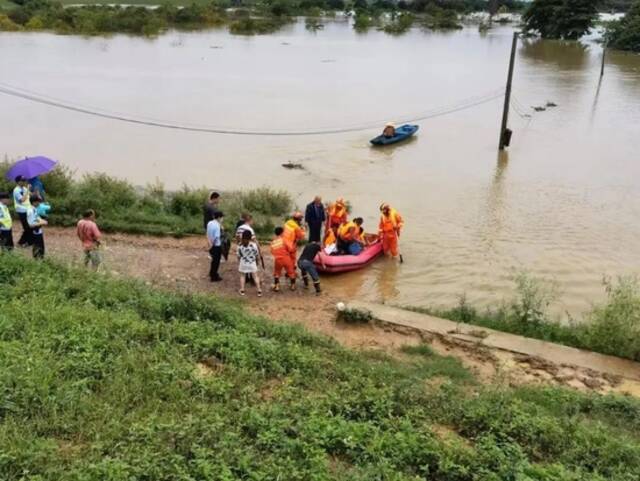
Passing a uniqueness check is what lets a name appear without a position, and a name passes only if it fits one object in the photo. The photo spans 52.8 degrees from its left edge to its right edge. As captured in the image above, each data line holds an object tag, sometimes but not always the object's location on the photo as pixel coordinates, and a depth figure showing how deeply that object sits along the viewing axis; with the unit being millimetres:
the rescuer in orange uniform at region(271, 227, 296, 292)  10805
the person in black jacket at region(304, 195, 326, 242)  12570
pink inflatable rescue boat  12422
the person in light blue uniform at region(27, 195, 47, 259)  10312
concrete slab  8766
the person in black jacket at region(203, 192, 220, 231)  11328
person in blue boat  24438
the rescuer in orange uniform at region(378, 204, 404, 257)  13125
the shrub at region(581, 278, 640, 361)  9117
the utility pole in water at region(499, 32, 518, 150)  23219
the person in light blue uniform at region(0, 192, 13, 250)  10023
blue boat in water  24328
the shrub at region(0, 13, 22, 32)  59188
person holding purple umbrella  10594
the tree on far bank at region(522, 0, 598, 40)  63844
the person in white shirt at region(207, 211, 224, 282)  10789
